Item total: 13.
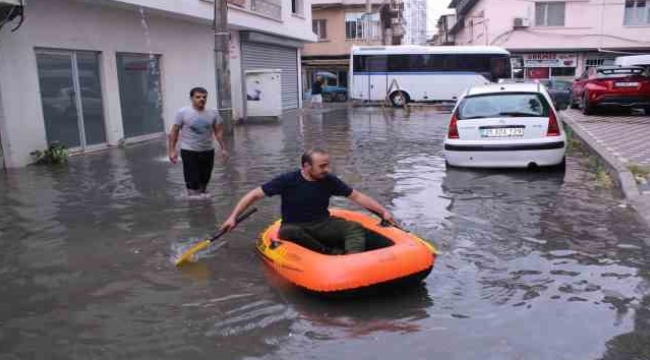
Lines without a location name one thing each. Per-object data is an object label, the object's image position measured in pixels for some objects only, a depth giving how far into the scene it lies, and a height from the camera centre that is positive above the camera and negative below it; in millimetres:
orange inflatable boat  4426 -1482
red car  18562 -850
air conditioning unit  37156 +2445
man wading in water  8062 -896
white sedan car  9445 -1053
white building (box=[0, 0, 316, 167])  11484 +98
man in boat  5164 -1203
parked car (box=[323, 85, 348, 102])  40656 -1780
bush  11836 -1590
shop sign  38031 +133
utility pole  15656 +225
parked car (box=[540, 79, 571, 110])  26470 -1231
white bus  29875 -256
